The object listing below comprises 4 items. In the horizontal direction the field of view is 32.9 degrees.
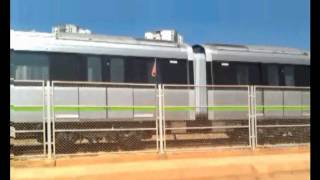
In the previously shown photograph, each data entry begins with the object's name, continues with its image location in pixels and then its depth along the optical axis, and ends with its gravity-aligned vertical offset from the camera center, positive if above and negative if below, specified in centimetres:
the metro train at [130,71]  1184 +93
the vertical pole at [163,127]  1032 -40
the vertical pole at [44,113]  952 -11
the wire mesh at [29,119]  968 -22
